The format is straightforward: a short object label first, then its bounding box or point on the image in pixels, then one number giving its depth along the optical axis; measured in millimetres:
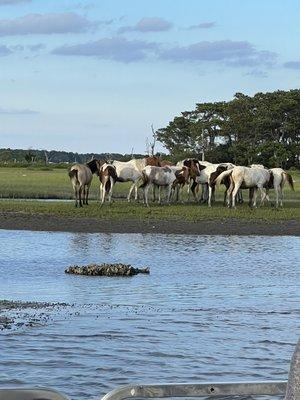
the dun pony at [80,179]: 35938
